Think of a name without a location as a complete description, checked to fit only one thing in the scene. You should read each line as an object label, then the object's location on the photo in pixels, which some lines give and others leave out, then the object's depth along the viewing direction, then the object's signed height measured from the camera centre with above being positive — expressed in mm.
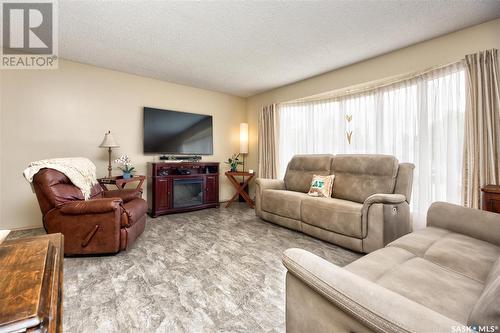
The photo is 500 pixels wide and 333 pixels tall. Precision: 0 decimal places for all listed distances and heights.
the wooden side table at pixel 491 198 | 1849 -281
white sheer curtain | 2490 +518
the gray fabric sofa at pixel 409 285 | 551 -472
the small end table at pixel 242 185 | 4408 -373
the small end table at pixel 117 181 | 3090 -180
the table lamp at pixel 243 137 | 5055 +671
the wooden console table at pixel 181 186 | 3727 -340
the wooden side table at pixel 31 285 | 476 -310
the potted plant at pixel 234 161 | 4636 +115
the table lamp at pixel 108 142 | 3248 +376
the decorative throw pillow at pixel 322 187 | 3000 -280
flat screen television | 3938 +656
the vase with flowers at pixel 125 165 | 3389 +43
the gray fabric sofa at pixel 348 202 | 2180 -415
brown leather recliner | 2113 -477
